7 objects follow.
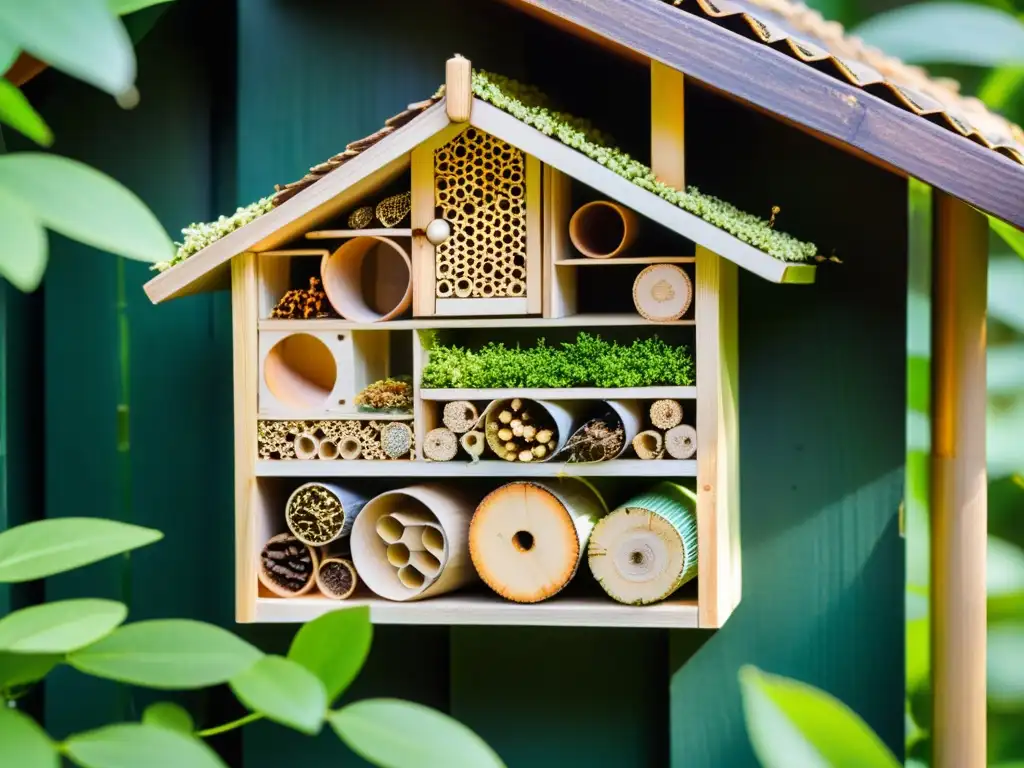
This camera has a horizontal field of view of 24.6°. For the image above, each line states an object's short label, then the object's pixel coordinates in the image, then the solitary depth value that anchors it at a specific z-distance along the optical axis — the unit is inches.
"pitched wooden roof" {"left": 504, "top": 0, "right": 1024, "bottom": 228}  52.6
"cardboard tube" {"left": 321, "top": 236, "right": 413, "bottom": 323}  57.9
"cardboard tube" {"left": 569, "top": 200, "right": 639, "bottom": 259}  56.9
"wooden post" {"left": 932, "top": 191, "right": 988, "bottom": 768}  57.3
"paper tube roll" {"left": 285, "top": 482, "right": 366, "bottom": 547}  57.4
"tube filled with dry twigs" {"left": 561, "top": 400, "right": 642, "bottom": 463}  56.1
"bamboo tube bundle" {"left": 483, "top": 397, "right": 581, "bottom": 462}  56.4
